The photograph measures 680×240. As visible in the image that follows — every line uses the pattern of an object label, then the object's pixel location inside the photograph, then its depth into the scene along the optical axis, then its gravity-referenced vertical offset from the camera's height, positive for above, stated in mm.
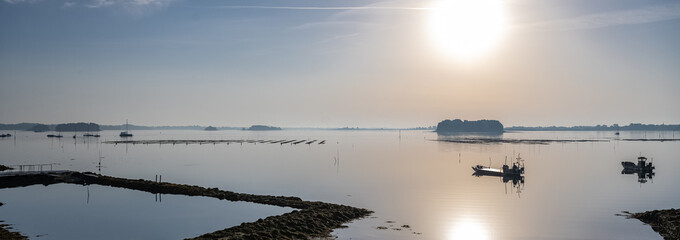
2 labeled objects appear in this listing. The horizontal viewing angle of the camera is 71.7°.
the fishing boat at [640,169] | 82938 -7321
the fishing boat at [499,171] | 77688 -7063
